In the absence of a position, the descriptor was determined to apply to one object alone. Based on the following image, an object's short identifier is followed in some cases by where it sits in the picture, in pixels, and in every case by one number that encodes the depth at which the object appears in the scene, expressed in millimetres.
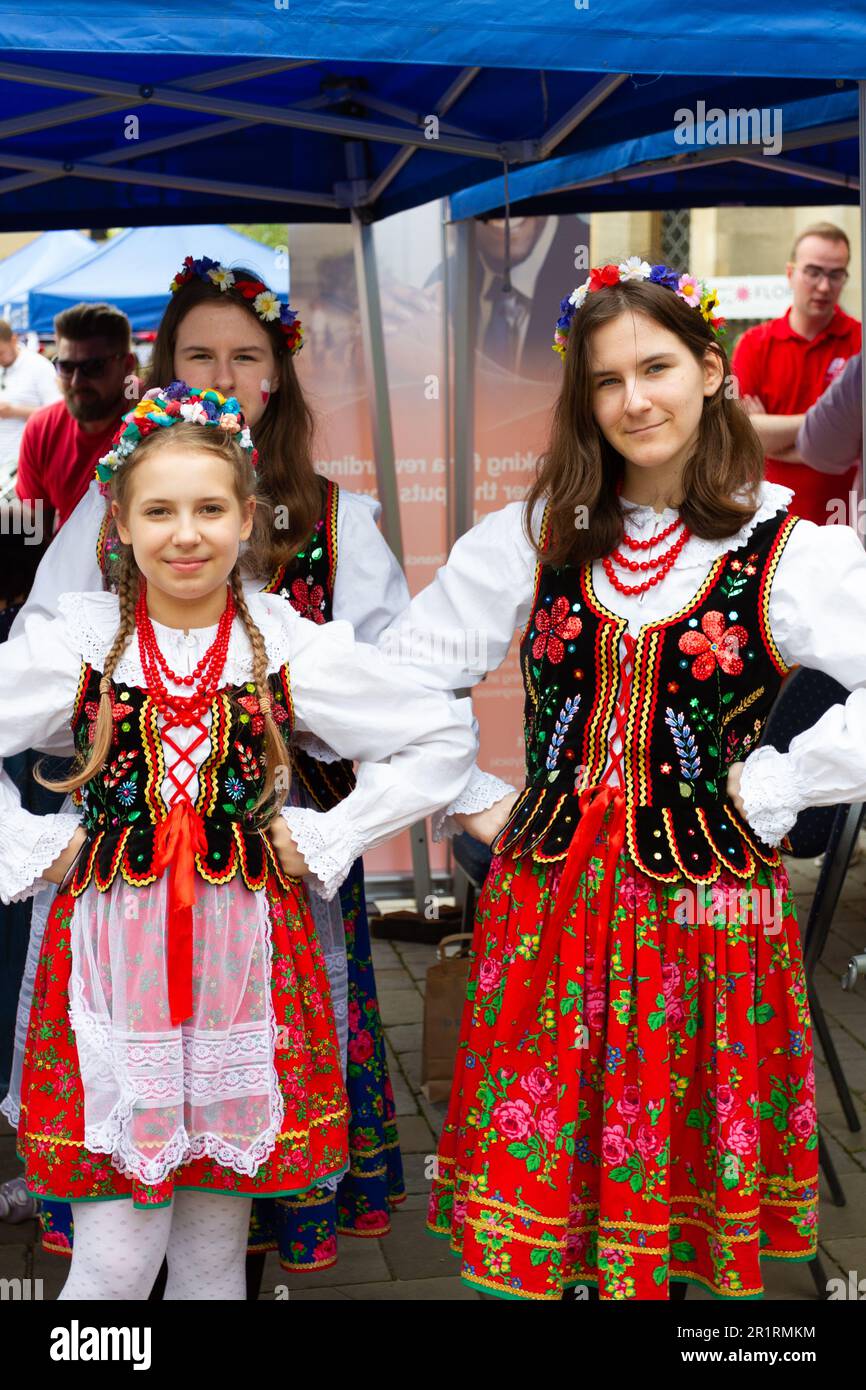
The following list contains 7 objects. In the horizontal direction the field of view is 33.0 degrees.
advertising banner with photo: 4723
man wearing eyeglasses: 5398
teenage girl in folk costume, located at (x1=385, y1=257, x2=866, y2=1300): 2129
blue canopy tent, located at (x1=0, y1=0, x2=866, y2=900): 1960
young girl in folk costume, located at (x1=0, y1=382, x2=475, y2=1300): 2068
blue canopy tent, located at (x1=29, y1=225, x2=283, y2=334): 8578
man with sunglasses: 4699
